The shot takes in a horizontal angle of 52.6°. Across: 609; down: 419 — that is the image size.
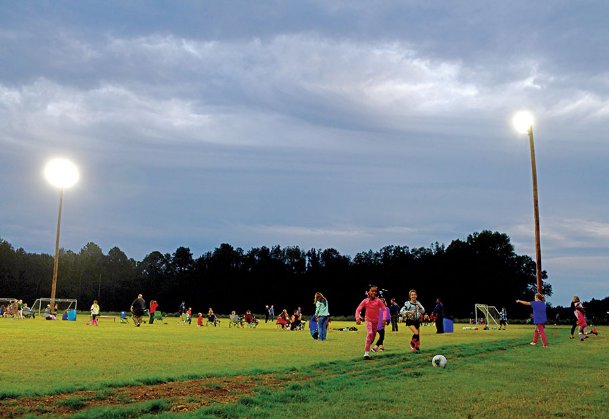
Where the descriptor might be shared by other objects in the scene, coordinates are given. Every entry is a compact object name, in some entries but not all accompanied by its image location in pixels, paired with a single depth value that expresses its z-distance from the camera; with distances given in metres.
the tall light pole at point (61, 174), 59.97
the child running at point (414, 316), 18.86
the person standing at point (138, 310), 41.44
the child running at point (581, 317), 27.56
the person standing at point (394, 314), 39.06
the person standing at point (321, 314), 26.64
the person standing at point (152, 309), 49.84
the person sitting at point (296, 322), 40.50
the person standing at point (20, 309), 57.05
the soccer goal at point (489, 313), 51.81
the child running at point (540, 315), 22.42
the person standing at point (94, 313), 43.53
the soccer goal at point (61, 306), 94.33
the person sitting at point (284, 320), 42.88
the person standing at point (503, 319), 50.73
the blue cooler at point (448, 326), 38.91
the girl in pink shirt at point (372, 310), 17.42
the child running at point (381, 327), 18.71
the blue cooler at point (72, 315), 54.68
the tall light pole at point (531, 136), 33.63
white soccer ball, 14.44
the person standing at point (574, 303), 27.81
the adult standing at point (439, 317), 36.81
